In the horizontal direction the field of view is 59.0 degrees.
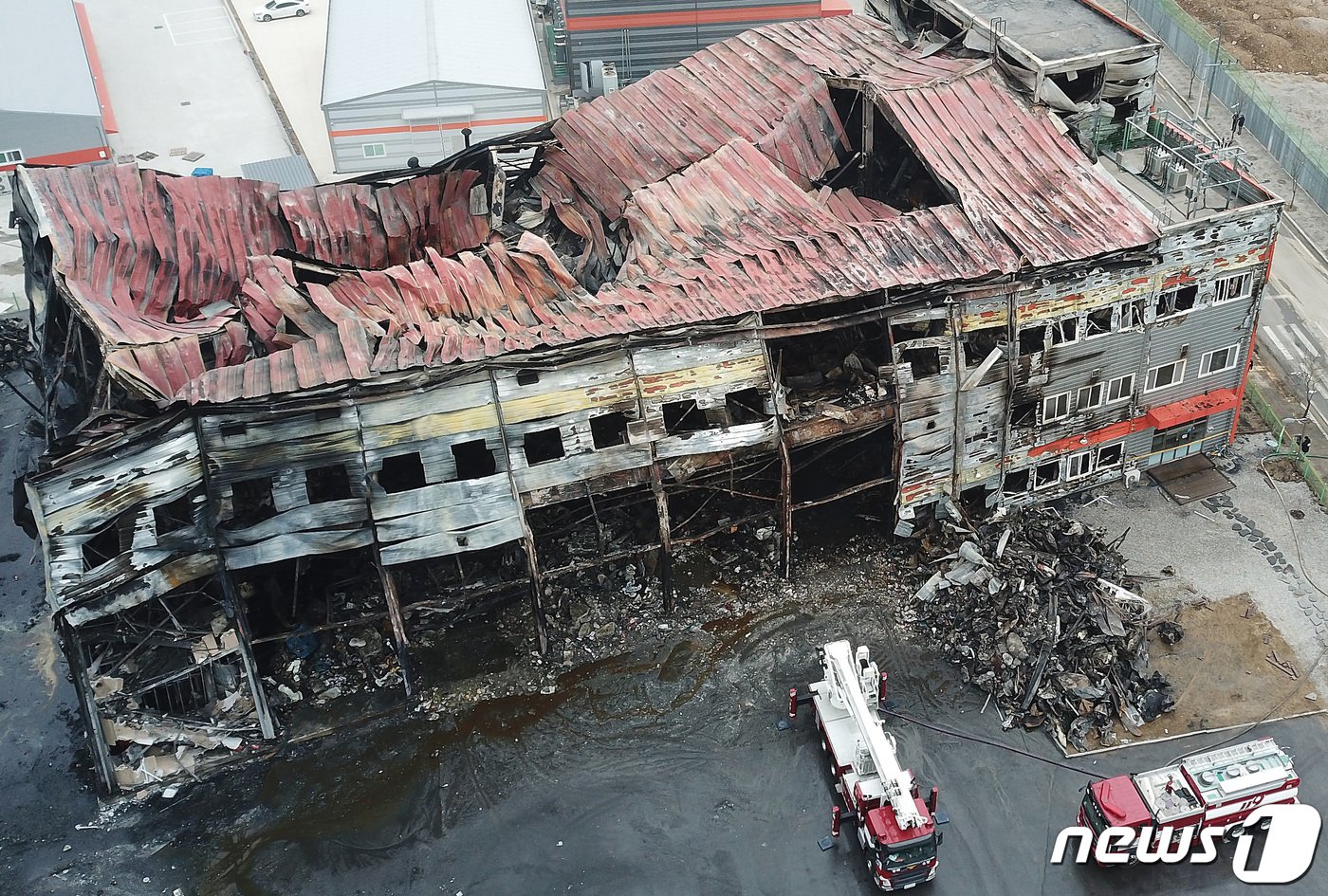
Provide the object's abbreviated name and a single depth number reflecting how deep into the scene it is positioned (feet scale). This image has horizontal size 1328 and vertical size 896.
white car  217.56
